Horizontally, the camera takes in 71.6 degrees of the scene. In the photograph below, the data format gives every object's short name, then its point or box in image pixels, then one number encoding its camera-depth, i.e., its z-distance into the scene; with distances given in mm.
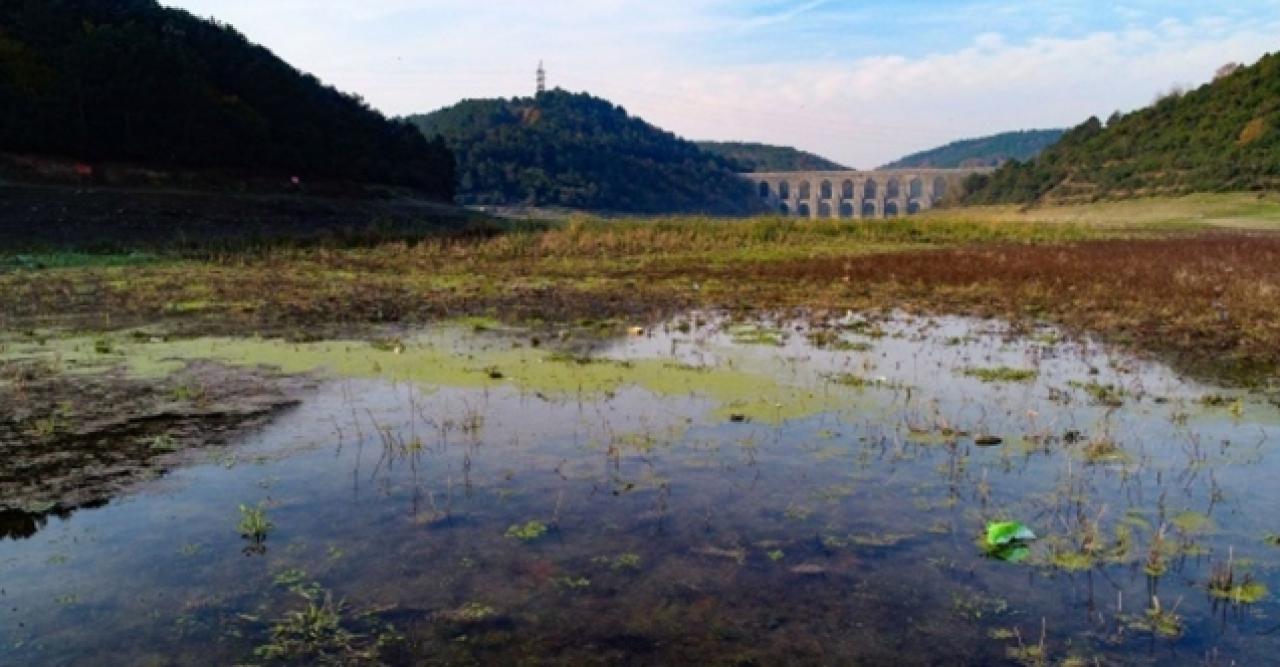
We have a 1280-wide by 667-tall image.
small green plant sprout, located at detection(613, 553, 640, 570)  5086
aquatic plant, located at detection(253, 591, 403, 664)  4094
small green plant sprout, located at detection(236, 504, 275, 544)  5504
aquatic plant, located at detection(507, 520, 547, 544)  5516
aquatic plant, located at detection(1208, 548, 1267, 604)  4746
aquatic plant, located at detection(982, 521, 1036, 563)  5352
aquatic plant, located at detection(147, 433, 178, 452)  7369
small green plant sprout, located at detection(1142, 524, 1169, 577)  5066
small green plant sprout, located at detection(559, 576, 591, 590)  4826
